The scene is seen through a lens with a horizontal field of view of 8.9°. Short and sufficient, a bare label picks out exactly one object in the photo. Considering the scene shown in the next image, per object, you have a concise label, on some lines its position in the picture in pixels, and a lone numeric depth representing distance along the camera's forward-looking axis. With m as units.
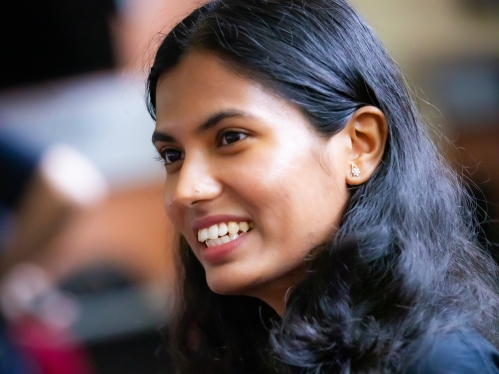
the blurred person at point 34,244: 2.84
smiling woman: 2.33
